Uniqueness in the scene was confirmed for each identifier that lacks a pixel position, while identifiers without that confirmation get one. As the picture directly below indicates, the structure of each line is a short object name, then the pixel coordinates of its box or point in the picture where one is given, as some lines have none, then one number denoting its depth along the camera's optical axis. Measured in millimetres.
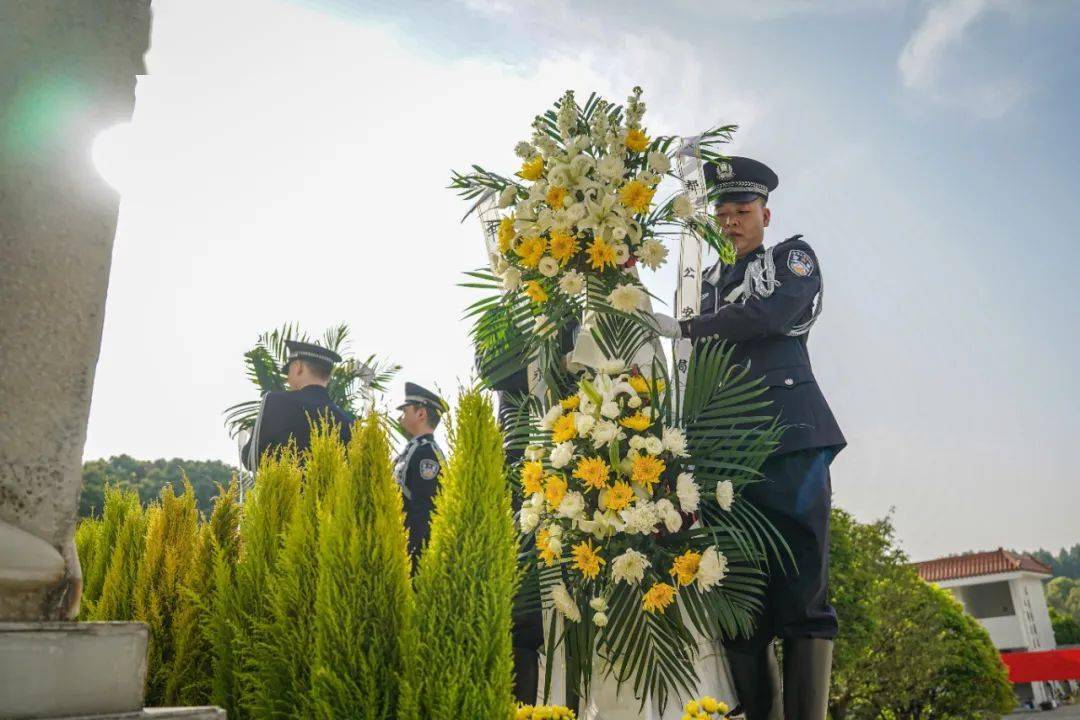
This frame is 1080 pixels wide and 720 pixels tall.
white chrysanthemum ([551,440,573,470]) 3314
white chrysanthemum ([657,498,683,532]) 3184
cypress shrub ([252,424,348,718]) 2535
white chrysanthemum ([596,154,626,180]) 3721
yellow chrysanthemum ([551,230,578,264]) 3678
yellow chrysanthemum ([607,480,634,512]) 3201
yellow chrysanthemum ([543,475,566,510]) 3289
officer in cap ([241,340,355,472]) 6523
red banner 34075
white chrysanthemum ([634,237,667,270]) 3744
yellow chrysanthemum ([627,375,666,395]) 3551
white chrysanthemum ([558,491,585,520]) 3234
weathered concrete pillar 1776
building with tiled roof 51969
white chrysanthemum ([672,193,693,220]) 3814
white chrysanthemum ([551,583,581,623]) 3197
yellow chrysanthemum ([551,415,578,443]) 3398
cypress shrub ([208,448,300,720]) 2854
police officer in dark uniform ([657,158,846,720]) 3303
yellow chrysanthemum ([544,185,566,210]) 3732
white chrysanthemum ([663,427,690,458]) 3311
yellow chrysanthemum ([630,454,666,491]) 3238
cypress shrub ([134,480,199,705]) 3234
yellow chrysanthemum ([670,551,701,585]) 3143
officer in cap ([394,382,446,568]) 6884
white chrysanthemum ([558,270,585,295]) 3625
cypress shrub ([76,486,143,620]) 4008
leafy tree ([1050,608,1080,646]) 59031
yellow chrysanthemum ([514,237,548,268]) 3723
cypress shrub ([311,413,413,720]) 2311
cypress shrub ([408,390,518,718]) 2242
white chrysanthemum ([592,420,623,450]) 3283
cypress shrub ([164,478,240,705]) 3145
